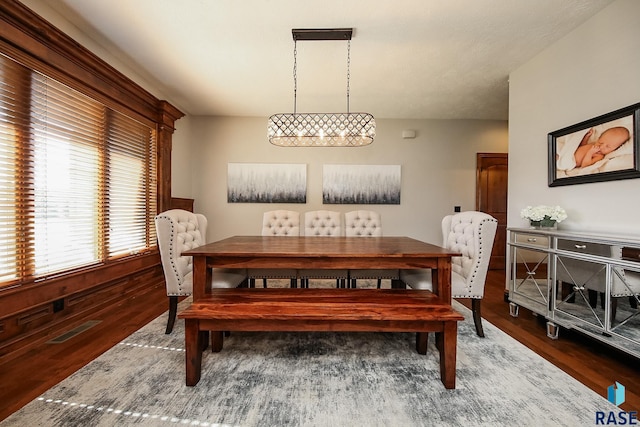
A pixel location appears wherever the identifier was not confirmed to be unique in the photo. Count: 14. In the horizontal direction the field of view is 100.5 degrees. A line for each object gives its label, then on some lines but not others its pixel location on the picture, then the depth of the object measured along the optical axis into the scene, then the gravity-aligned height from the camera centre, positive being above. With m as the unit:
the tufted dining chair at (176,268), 2.11 -0.47
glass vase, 2.40 -0.09
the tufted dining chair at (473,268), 2.11 -0.45
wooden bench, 1.51 -0.62
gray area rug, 1.32 -1.02
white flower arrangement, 2.37 +0.00
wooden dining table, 1.83 -0.34
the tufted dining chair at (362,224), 3.24 -0.15
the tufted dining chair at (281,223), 3.18 -0.14
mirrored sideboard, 1.71 -0.52
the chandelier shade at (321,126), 2.52 +0.82
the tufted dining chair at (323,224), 3.18 -0.15
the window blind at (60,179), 1.87 +0.27
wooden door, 4.65 +0.37
